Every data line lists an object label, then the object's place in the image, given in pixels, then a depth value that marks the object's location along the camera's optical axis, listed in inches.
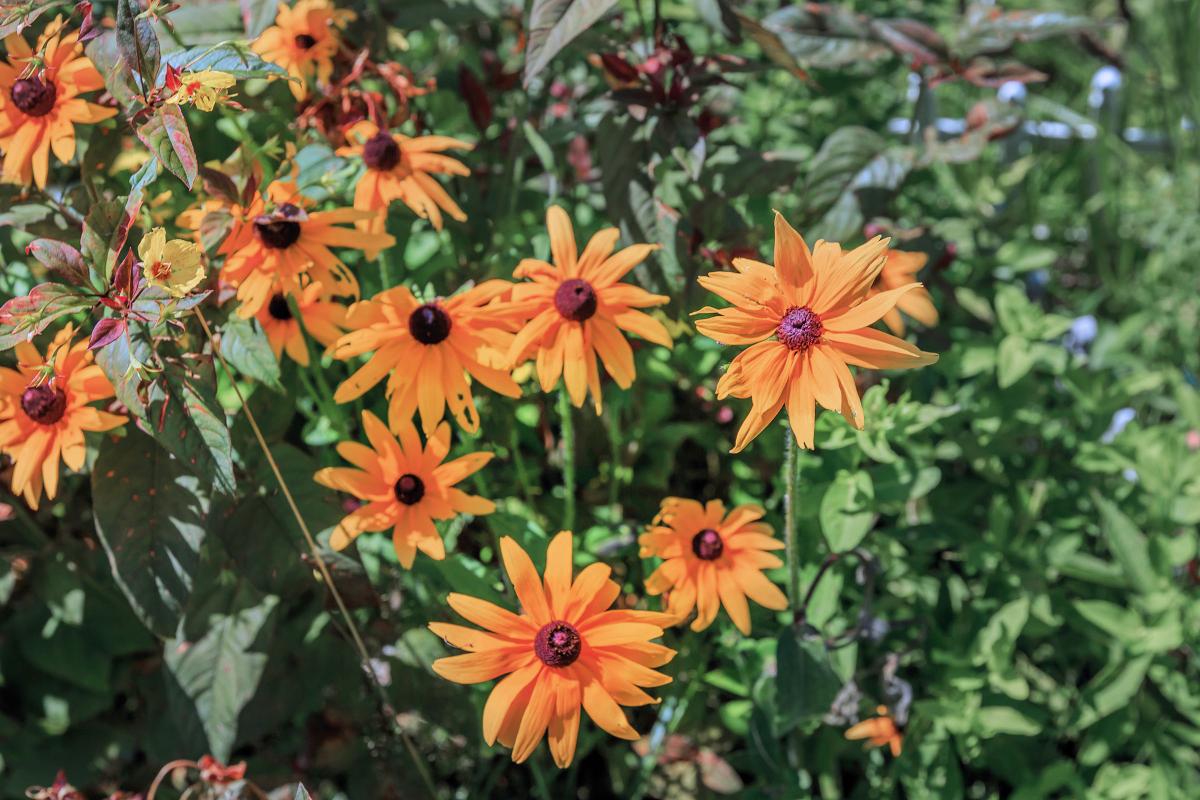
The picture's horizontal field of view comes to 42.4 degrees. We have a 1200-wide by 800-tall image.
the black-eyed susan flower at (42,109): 25.7
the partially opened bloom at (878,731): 27.5
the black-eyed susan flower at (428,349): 24.9
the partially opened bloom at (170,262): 22.2
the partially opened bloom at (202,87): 22.3
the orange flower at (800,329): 21.7
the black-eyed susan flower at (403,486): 24.9
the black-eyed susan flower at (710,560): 25.5
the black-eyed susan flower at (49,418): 24.9
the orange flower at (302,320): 26.0
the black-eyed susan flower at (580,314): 24.8
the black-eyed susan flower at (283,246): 25.1
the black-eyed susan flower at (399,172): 26.9
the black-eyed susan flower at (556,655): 22.6
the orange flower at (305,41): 29.7
